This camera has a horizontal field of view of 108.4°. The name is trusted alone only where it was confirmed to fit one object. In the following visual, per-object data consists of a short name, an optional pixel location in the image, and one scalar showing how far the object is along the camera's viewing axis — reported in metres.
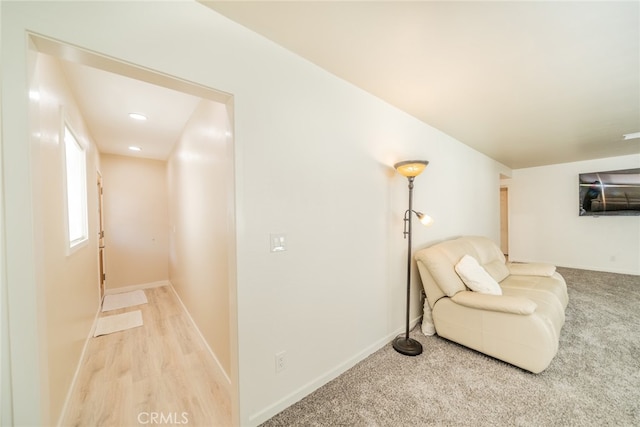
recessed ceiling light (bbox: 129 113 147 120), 2.45
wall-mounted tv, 4.33
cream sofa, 1.75
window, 2.16
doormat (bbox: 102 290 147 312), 3.32
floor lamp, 1.97
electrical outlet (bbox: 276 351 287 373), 1.50
